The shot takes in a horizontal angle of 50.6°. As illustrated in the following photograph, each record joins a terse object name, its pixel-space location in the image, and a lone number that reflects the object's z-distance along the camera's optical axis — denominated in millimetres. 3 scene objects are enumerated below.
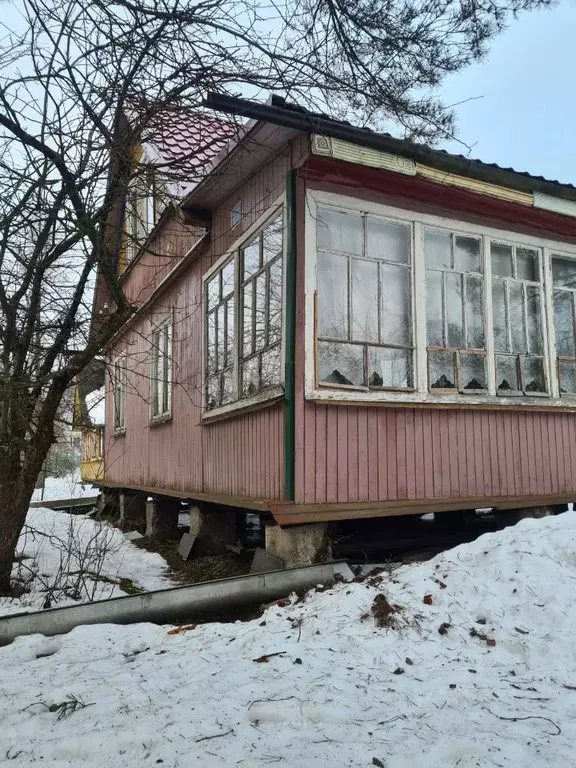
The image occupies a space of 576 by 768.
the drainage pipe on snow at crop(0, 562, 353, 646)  3846
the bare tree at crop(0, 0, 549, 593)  3811
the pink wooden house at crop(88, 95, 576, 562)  4949
